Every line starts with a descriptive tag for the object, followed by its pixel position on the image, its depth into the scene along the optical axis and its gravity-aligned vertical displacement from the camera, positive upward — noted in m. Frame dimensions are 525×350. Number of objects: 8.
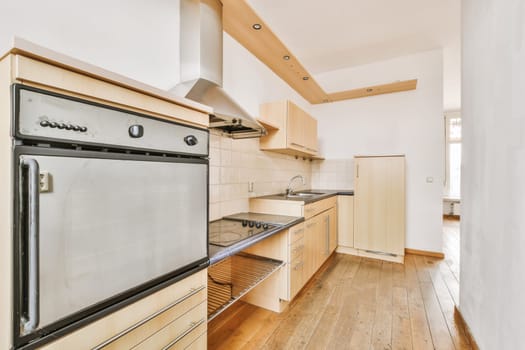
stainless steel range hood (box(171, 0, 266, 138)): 1.65 +0.88
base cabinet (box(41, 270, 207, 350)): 0.75 -0.57
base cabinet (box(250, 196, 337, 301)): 2.07 -0.69
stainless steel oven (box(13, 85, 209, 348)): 0.61 -0.12
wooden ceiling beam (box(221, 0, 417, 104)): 2.05 +1.39
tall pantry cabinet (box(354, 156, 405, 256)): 3.27 -0.44
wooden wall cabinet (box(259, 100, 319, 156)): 2.67 +0.56
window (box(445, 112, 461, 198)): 6.68 +0.58
